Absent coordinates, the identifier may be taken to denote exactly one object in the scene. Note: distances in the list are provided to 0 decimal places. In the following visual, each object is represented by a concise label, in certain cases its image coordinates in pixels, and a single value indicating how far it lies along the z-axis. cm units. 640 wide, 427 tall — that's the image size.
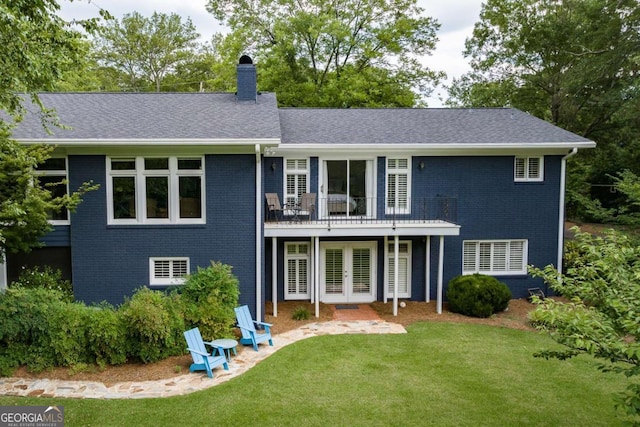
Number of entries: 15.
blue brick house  1078
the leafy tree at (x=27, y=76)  629
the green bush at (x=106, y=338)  838
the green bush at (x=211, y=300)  940
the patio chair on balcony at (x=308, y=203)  1254
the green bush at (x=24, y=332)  814
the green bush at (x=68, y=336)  830
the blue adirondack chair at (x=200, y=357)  802
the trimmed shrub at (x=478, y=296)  1188
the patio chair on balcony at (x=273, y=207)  1233
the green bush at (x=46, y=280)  1067
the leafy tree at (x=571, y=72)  1817
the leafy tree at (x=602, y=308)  408
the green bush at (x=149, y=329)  844
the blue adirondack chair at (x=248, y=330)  949
